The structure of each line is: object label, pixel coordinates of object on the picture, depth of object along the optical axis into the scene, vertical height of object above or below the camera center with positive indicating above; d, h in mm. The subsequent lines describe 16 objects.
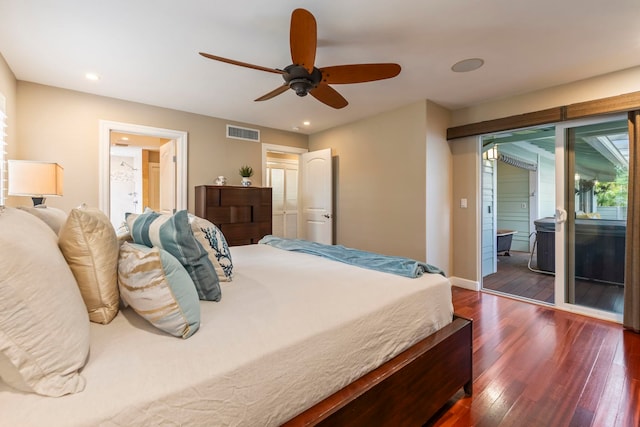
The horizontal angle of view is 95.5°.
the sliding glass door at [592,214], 2834 +10
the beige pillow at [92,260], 990 -159
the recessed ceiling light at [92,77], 2836 +1367
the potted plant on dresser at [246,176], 4324 +583
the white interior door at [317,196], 4688 +314
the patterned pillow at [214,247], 1553 -180
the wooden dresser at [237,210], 3883 +59
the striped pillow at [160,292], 950 -265
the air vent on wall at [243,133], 4391 +1259
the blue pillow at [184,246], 1240 -138
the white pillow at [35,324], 656 -264
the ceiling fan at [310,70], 1748 +1035
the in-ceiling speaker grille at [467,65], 2594 +1384
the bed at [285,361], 723 -454
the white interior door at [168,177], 4074 +543
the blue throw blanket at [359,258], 1771 -313
